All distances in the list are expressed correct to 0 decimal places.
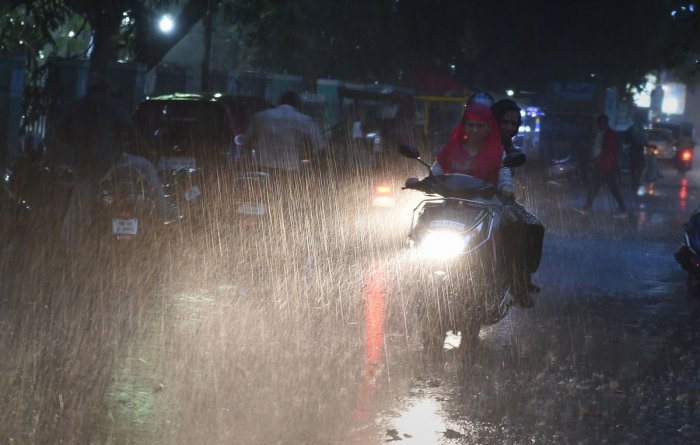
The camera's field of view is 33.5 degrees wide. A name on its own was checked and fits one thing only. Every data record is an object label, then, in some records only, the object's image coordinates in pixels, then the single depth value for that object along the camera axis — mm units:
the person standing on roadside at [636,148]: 22672
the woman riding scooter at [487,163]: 8430
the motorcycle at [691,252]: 11922
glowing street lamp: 23986
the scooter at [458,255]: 7734
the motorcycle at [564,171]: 28438
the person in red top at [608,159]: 21078
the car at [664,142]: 42656
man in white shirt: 12719
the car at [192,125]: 13477
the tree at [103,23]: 18203
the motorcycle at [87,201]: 11297
